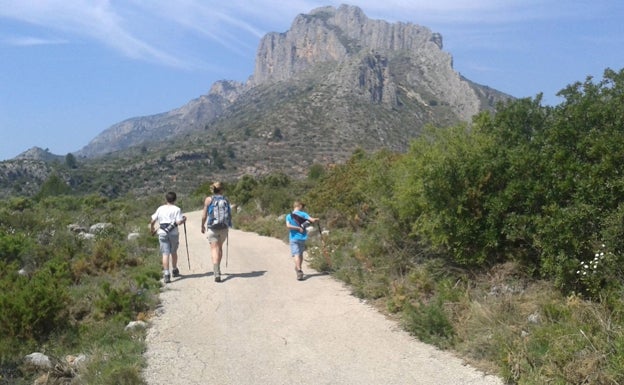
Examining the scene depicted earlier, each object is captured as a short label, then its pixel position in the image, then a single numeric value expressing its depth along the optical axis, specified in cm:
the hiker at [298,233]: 1068
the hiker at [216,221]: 1035
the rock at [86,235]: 1609
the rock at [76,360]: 661
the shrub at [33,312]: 796
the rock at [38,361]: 682
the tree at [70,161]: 9966
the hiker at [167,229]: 1044
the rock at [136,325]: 771
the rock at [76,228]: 1897
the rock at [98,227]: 1797
